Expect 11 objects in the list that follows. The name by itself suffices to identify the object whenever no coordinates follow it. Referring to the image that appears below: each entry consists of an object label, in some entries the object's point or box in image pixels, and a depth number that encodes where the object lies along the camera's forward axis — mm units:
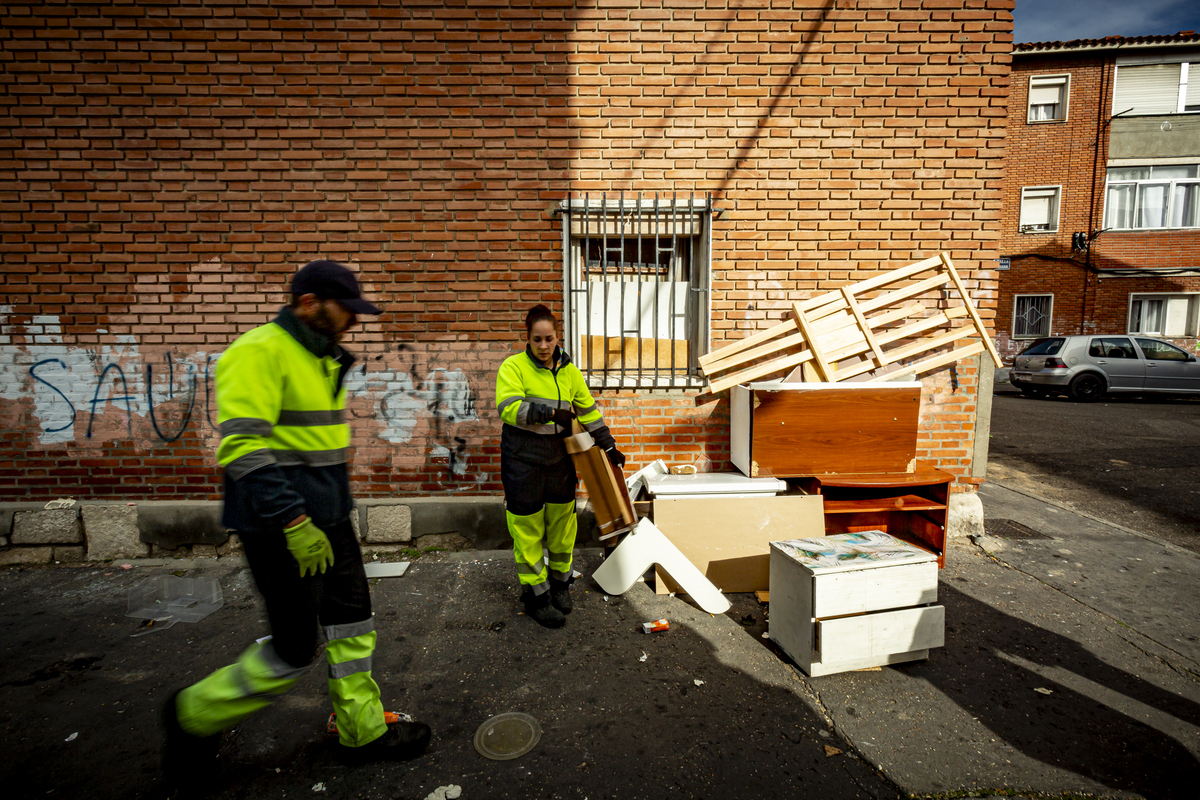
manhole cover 2309
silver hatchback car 11977
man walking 1889
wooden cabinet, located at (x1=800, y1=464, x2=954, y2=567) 3844
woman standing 3197
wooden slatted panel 4062
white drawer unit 2701
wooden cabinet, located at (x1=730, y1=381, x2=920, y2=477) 3812
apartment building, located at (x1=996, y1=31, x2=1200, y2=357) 15516
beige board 3693
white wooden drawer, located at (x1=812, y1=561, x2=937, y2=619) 2689
